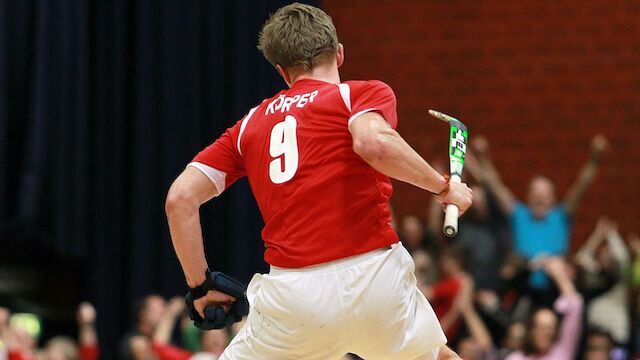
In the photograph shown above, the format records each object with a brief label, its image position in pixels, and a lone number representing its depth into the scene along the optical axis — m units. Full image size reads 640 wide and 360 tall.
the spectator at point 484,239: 19.73
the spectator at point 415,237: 20.05
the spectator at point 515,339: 17.04
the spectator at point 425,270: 19.23
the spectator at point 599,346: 16.31
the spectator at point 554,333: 16.55
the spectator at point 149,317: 19.80
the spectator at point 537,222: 19.77
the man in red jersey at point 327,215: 8.09
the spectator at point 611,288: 17.55
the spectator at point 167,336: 17.72
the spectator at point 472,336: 17.47
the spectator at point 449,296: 18.58
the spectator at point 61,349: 19.06
